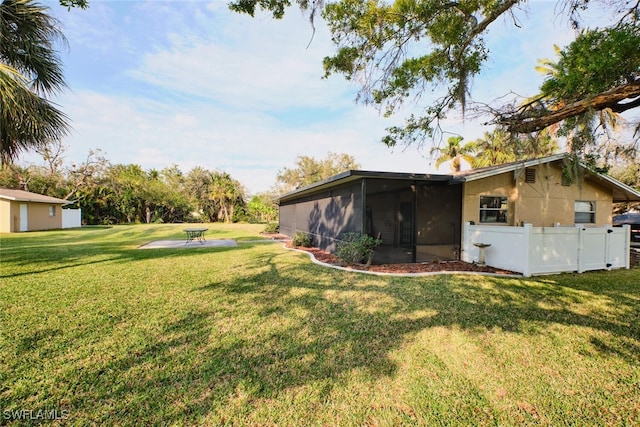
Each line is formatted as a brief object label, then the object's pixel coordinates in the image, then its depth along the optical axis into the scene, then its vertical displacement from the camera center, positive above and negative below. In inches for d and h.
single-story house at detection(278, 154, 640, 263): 320.8 +9.3
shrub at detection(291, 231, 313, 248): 477.4 -50.6
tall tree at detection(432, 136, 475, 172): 700.7 +144.6
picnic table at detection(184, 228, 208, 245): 490.0 -45.9
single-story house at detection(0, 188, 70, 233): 719.1 -3.0
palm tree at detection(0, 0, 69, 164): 221.0 +115.8
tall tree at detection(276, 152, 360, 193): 1333.7 +204.2
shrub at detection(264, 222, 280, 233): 778.2 -47.9
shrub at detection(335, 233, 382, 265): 297.7 -40.7
